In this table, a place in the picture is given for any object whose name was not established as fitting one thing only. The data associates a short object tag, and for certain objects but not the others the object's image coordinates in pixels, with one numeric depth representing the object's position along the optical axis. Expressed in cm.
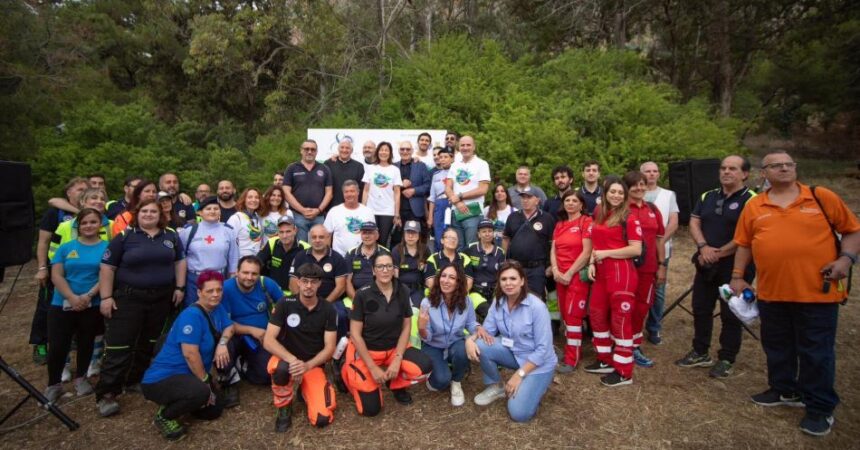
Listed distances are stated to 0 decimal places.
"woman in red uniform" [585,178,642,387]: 415
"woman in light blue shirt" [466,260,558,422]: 375
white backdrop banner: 921
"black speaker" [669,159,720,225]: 583
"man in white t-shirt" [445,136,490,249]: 580
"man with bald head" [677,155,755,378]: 422
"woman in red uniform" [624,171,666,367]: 441
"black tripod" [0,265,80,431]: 349
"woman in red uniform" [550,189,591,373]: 449
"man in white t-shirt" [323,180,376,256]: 541
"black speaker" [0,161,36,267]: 333
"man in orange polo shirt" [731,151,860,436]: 330
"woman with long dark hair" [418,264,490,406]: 416
